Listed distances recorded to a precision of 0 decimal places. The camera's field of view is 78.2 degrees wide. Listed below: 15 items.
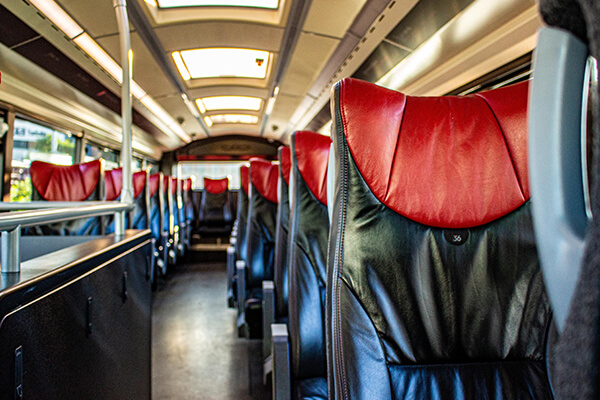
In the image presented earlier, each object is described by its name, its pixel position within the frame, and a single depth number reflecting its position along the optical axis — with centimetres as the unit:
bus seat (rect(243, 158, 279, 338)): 310
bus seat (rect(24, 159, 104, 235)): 283
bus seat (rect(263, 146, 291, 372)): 219
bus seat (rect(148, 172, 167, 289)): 487
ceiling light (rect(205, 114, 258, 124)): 858
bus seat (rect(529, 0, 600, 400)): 31
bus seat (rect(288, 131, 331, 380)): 147
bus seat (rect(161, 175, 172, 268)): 511
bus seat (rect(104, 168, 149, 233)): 436
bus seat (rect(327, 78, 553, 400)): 91
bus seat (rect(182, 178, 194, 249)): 762
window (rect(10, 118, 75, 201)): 362
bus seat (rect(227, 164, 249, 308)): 350
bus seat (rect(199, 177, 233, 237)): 827
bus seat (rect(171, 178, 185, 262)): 600
